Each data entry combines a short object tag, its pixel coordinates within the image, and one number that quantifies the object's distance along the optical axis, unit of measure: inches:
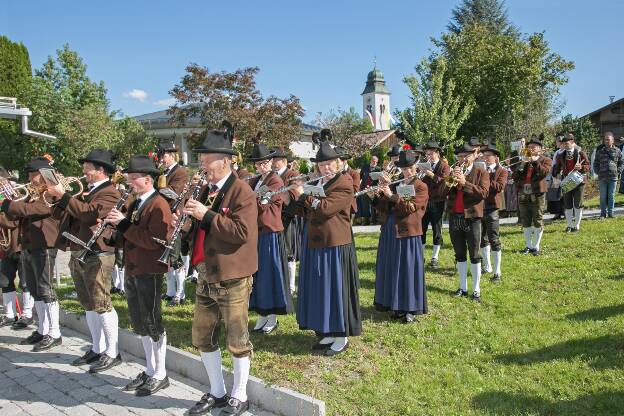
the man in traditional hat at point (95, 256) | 236.2
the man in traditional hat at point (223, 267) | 185.8
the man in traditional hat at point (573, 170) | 473.4
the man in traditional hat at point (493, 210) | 353.4
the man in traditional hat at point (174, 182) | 322.3
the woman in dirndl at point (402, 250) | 280.2
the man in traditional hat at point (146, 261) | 211.9
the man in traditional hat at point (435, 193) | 392.2
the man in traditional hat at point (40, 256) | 274.5
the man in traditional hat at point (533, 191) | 417.4
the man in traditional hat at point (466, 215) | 319.2
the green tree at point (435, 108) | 1237.4
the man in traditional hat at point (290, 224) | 335.6
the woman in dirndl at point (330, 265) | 240.7
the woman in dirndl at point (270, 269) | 275.6
